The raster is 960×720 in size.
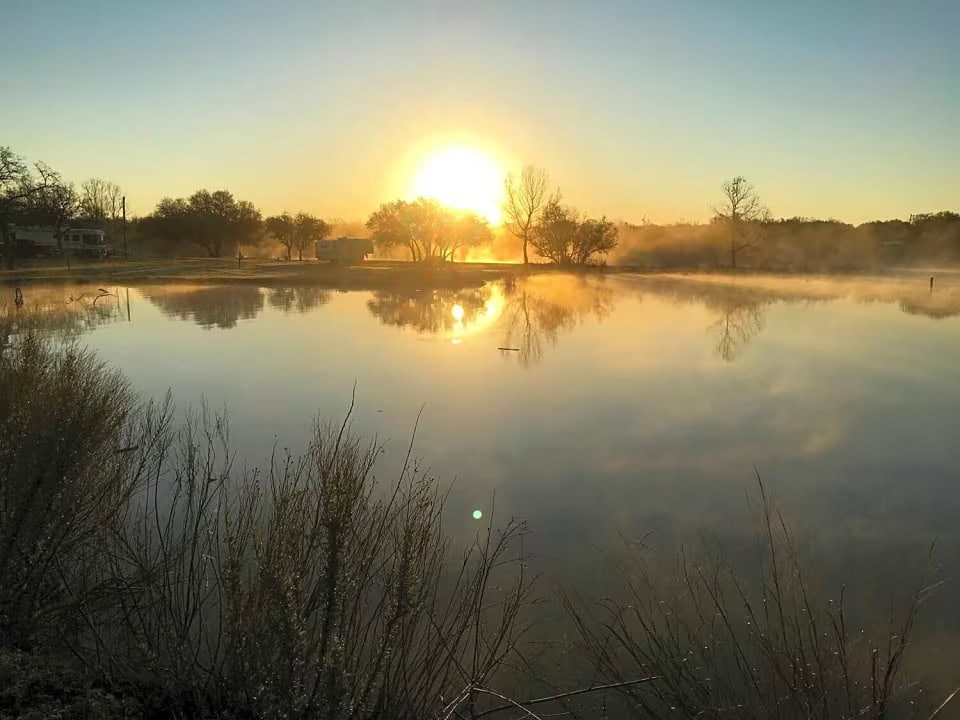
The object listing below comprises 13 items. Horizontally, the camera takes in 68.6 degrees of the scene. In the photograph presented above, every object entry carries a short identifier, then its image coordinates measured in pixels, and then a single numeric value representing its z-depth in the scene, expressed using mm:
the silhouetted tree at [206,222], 67562
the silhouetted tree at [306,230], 74938
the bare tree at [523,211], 61250
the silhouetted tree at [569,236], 58750
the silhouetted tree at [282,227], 74125
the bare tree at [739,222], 58062
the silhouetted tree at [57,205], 36594
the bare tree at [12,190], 29203
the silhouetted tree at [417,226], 63219
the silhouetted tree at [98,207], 70375
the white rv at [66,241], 51491
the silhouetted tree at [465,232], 64688
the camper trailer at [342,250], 57188
